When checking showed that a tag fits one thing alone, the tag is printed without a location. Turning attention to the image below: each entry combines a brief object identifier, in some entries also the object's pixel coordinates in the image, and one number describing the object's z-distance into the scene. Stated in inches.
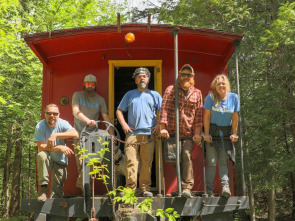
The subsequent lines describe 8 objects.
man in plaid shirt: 204.5
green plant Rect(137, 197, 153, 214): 155.6
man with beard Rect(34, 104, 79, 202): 205.0
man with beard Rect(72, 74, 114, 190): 242.1
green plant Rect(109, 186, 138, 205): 161.0
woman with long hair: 206.8
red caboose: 251.9
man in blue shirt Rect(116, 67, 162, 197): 204.5
